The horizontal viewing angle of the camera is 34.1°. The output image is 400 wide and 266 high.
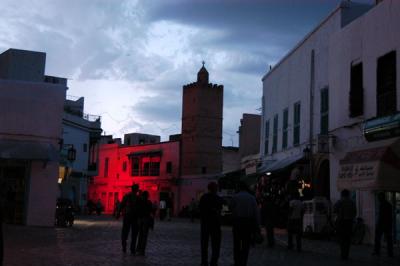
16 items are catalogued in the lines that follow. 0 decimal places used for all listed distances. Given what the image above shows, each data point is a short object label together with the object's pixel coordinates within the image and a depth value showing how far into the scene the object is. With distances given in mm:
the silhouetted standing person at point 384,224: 15389
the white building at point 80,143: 51062
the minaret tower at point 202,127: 62531
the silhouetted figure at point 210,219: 12312
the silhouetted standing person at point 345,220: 14984
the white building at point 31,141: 24609
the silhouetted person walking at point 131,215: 14962
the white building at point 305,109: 25036
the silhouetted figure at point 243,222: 11961
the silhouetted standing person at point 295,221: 17286
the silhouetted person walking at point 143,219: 14688
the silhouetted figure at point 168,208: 44312
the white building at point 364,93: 17219
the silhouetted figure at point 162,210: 44094
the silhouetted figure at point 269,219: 18375
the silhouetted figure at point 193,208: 42366
